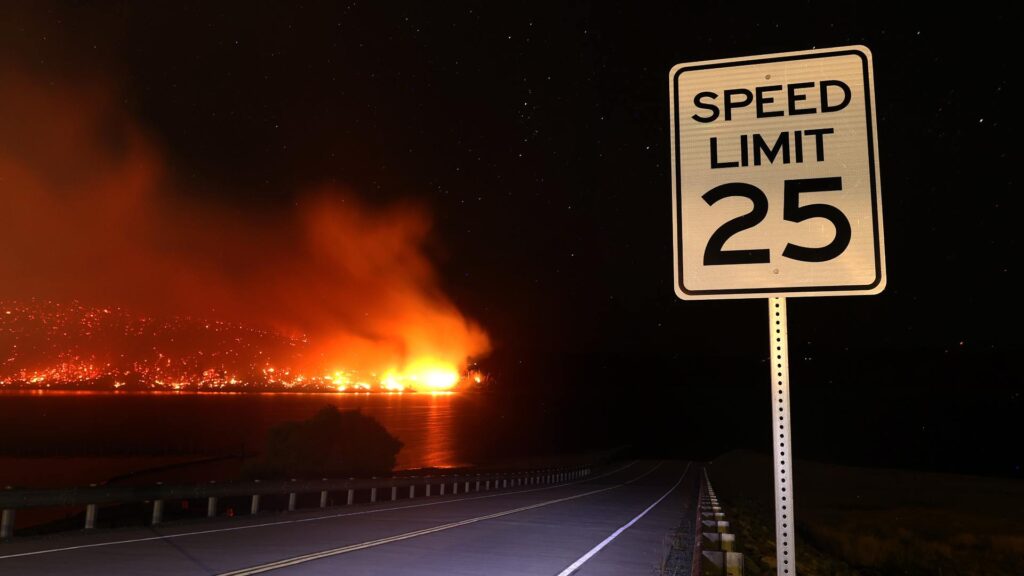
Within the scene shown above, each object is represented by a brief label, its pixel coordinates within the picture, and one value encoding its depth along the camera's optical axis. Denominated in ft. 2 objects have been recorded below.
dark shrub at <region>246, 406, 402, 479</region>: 188.34
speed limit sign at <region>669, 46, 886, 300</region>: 8.62
